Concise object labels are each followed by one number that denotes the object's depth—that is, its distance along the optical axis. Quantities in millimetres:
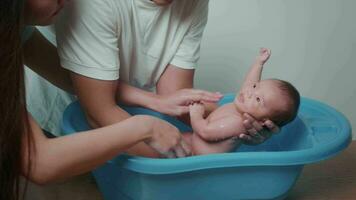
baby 951
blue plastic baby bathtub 868
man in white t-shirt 887
